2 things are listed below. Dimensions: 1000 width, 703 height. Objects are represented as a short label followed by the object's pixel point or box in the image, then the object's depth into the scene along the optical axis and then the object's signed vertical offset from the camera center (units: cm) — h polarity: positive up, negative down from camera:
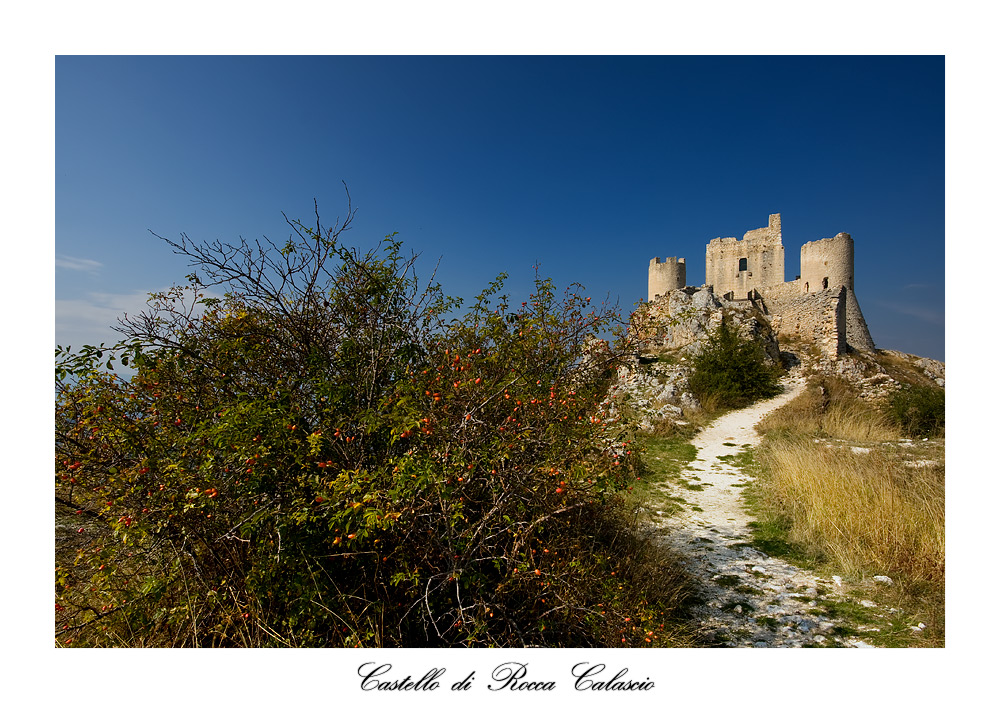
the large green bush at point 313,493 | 238 -79
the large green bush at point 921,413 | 968 -134
